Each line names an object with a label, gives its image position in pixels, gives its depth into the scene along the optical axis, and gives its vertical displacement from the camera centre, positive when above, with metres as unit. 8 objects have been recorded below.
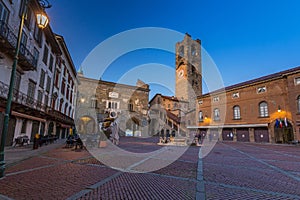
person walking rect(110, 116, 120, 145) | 15.20 -0.47
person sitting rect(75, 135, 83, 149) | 11.86 -1.04
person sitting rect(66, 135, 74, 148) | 12.69 -1.16
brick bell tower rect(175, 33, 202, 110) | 52.66 +18.70
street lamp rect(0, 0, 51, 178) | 4.58 +1.08
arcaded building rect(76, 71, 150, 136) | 36.25 +4.97
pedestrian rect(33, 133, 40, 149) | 11.53 -1.15
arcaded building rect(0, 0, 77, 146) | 11.41 +4.61
